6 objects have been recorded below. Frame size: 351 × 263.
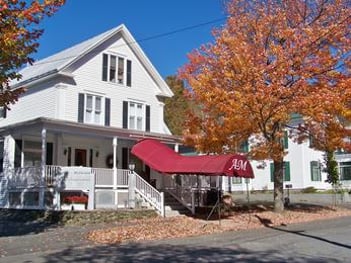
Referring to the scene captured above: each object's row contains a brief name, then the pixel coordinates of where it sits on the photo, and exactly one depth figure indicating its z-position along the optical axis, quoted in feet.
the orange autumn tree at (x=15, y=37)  43.16
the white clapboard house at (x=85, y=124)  72.69
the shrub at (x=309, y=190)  133.67
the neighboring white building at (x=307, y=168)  140.56
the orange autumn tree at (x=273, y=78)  66.03
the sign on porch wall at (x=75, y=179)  70.69
